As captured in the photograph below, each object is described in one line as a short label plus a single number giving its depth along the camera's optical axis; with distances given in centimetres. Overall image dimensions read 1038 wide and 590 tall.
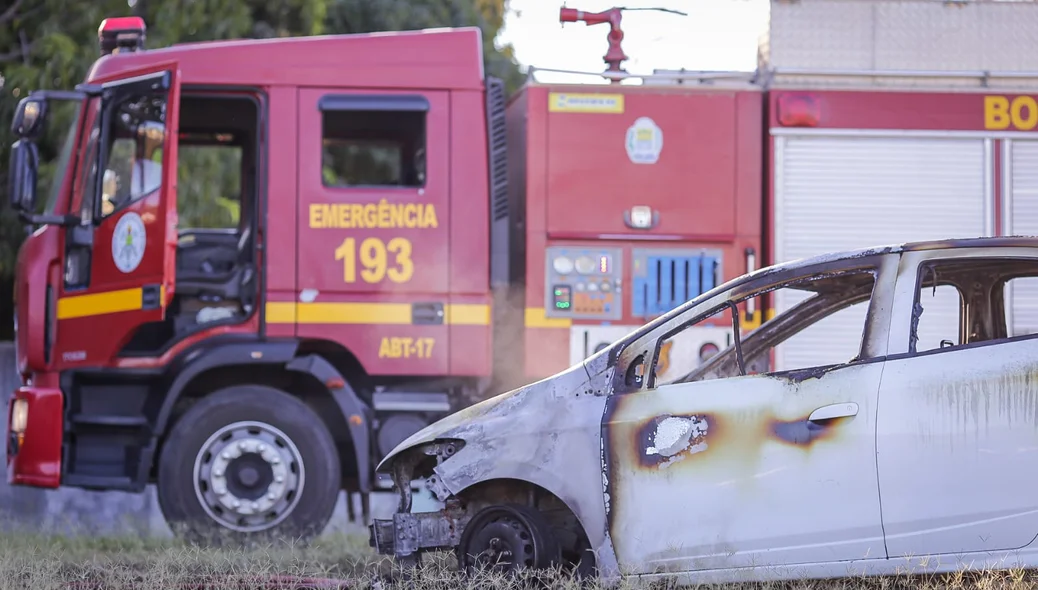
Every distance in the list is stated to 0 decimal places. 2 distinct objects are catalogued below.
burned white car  982
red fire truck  1490
